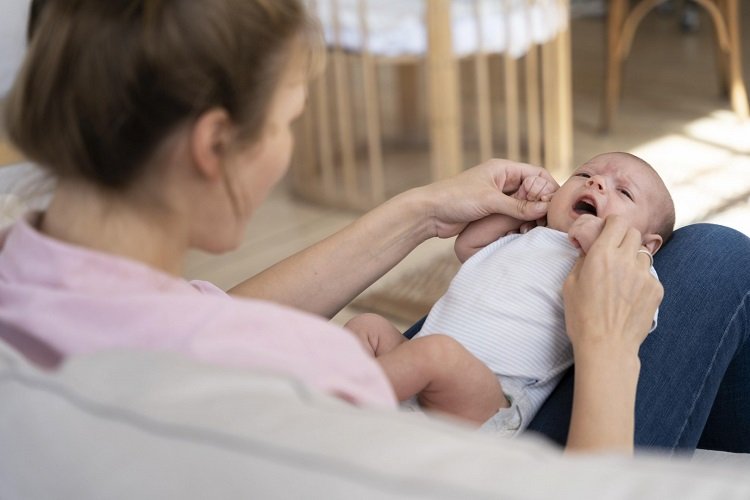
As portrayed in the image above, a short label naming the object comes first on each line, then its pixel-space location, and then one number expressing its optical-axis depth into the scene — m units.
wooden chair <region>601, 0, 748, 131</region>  4.18
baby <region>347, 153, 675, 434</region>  1.33
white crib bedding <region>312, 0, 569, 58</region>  3.25
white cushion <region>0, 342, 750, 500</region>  0.60
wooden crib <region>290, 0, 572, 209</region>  3.28
